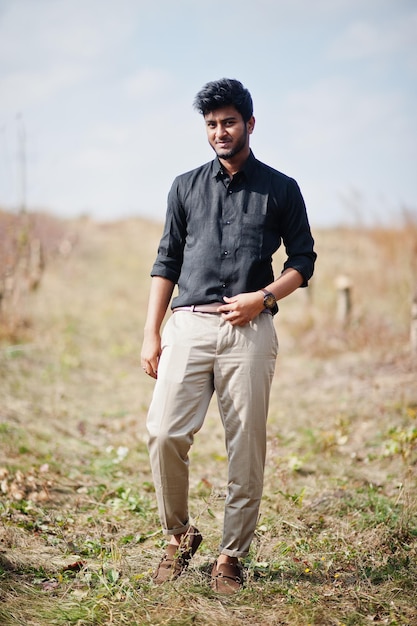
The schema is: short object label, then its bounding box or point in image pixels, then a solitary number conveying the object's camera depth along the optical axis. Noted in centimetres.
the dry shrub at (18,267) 890
